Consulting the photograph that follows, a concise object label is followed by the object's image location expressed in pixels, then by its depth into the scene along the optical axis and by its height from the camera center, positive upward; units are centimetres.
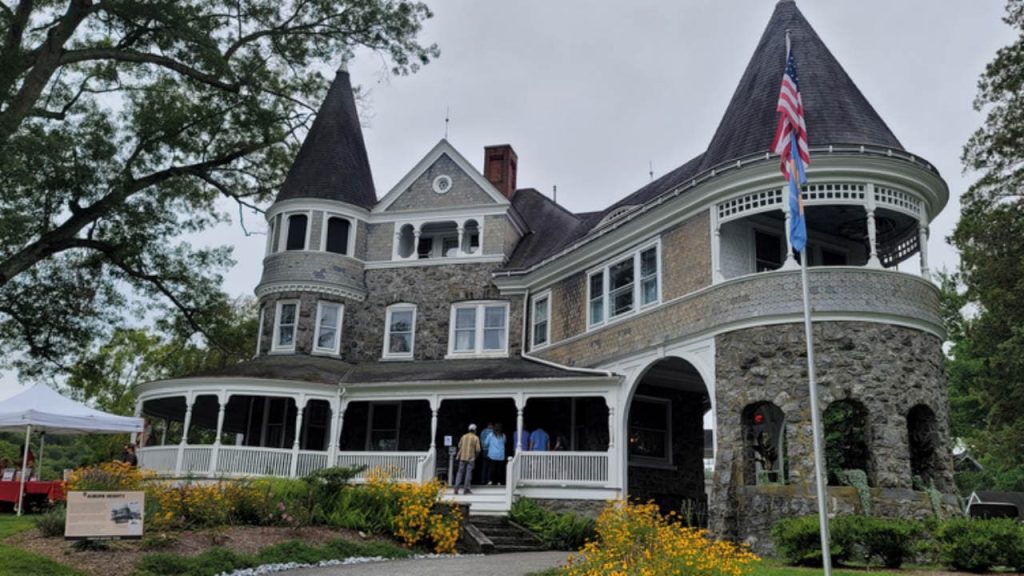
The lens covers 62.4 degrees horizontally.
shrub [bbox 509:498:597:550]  1677 -97
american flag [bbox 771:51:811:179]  1185 +506
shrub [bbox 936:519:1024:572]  1056 -57
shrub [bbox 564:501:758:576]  844 -72
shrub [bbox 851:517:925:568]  1130 -59
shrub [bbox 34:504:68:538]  1175 -91
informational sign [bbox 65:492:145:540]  1056 -69
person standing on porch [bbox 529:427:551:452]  2017 +89
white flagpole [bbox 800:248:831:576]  884 +55
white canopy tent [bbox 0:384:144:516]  1725 +83
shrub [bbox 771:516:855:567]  1148 -68
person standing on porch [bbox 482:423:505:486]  1976 +44
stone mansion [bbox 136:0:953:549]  1512 +353
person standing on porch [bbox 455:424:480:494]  1886 +53
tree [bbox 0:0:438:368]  2017 +874
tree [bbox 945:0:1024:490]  2245 +687
